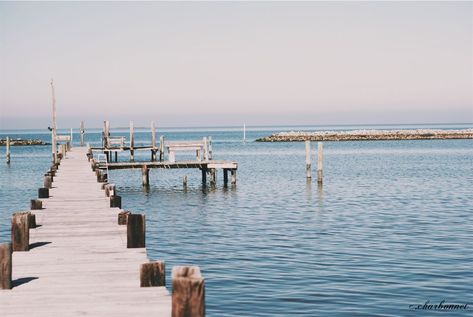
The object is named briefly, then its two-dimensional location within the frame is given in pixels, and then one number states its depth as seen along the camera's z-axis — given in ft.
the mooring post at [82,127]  206.60
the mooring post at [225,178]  135.88
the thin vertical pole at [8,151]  225.39
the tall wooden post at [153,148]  170.95
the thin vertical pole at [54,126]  149.89
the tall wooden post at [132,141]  172.27
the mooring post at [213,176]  142.31
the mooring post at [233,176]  134.90
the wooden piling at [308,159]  139.61
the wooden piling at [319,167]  131.73
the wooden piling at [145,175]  132.93
